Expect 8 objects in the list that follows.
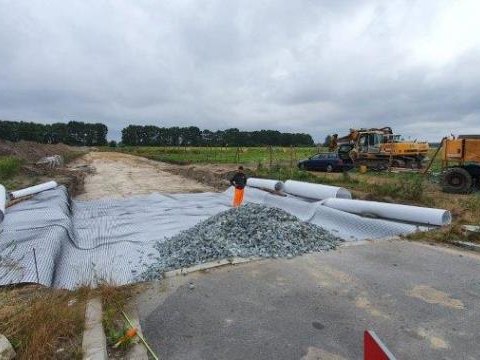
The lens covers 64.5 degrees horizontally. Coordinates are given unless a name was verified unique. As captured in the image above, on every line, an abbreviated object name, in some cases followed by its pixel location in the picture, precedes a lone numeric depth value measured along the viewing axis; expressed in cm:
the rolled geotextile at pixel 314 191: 1150
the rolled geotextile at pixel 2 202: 945
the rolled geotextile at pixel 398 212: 852
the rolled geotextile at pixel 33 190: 1297
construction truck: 1438
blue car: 2539
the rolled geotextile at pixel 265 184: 1420
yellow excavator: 2364
